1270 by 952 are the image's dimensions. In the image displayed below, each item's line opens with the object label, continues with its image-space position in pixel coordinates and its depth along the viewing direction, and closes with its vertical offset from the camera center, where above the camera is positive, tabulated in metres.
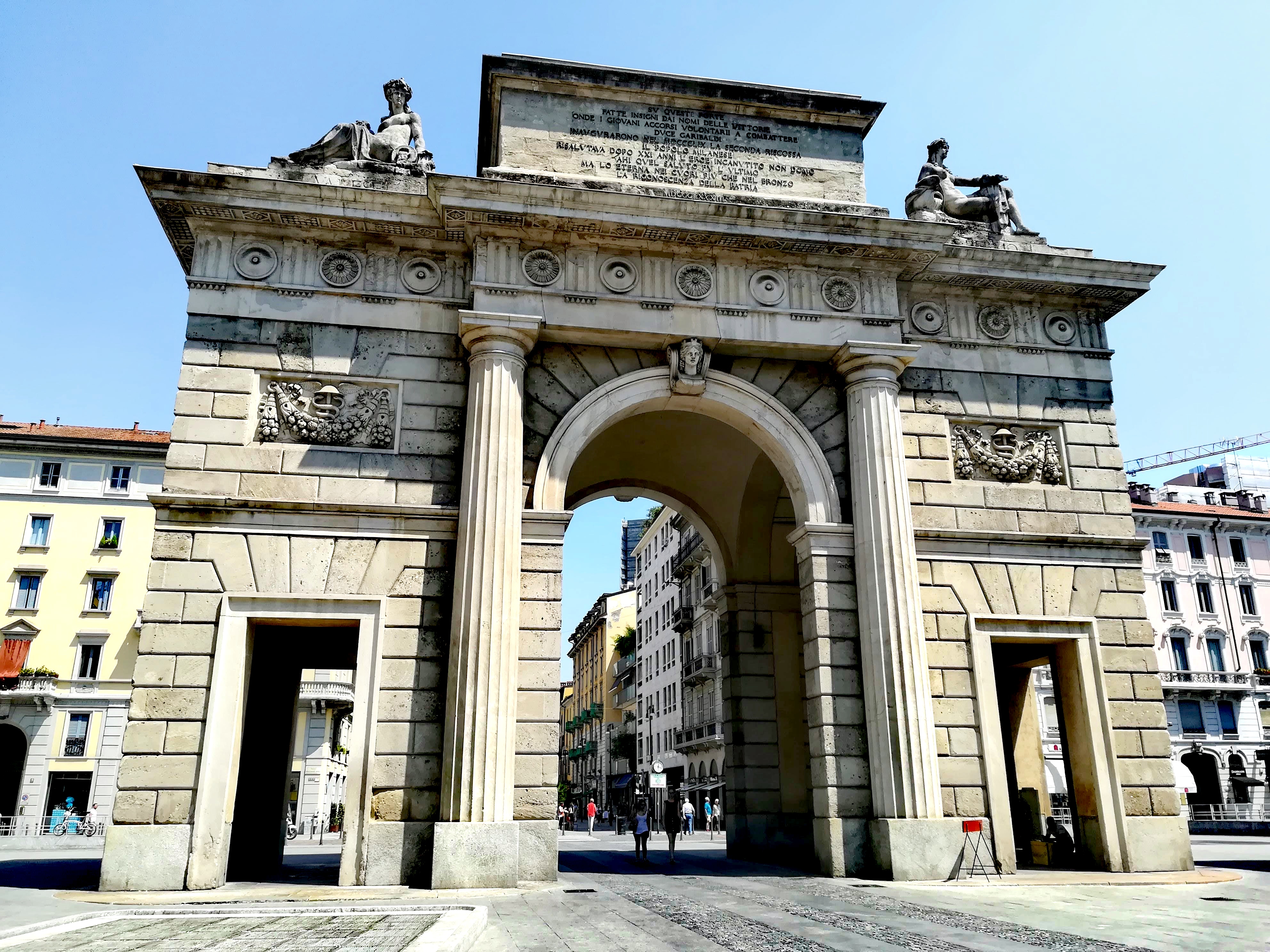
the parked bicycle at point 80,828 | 35.56 -1.80
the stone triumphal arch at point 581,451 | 14.35 +5.07
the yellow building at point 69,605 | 42.16 +7.43
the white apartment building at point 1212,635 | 51.19 +7.15
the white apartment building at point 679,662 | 53.88 +6.75
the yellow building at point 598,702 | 84.81 +6.68
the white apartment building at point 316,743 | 43.44 +1.46
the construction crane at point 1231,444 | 116.06 +37.39
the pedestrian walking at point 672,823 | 20.47 -0.96
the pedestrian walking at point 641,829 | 20.69 -1.08
